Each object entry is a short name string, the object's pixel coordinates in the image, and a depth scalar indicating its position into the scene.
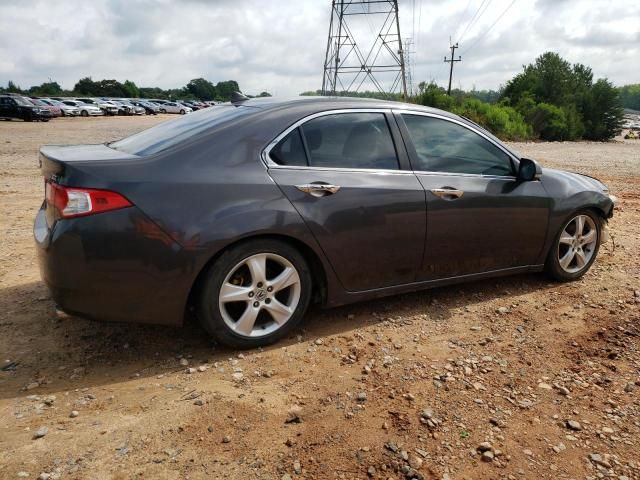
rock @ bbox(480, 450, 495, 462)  2.41
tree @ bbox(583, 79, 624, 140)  49.66
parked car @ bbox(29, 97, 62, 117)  35.40
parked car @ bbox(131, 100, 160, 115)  54.16
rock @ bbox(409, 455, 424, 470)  2.36
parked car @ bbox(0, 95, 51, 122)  32.84
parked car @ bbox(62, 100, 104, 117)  44.34
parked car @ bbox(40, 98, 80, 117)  41.81
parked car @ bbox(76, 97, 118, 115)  47.97
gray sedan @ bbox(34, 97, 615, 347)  2.94
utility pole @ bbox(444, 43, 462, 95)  60.41
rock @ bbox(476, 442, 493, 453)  2.47
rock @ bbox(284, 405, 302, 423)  2.68
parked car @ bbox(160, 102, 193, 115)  57.80
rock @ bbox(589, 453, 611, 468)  2.40
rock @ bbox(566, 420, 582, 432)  2.65
